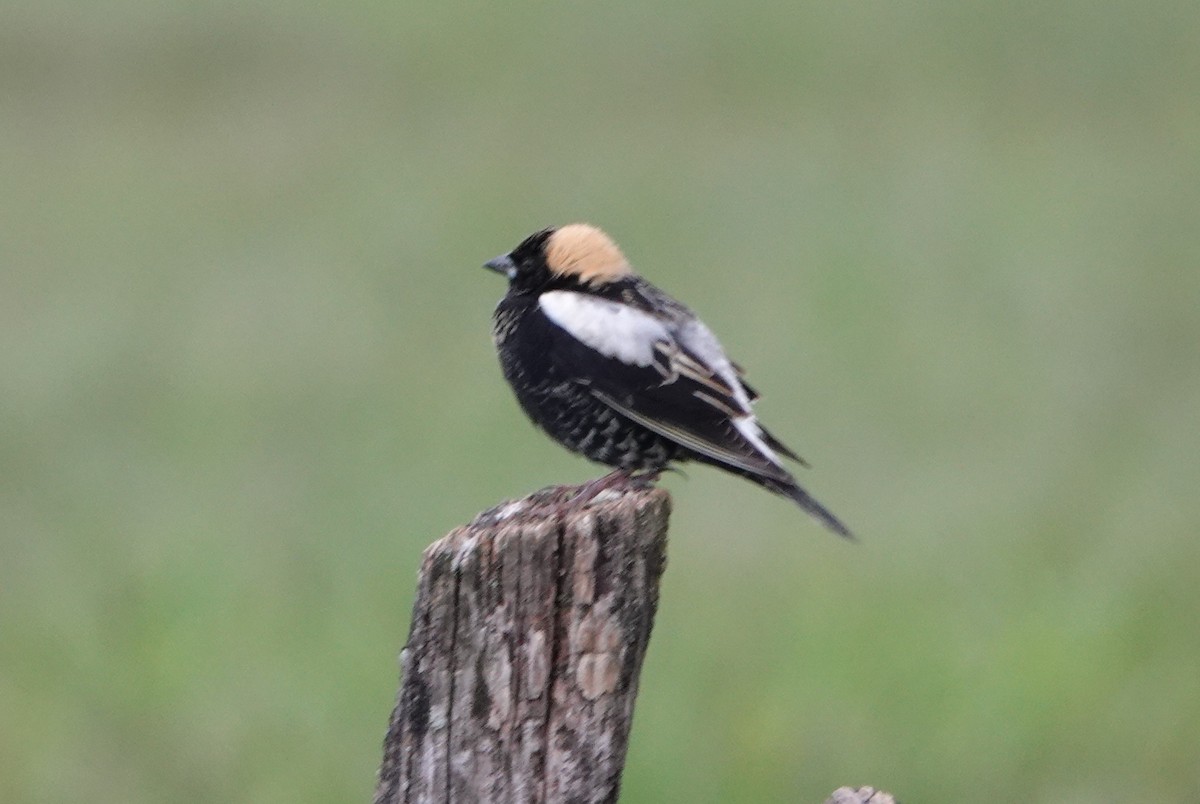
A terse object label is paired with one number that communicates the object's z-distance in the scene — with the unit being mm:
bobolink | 7945
